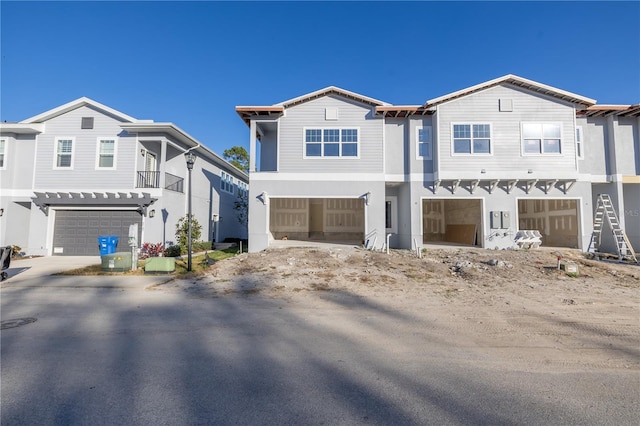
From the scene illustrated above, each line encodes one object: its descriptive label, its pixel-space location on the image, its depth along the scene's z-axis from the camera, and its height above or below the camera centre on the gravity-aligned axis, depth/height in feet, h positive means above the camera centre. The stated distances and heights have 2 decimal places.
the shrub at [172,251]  49.34 -3.96
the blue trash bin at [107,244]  44.86 -2.61
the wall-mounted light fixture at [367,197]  48.08 +4.96
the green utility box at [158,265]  34.30 -4.38
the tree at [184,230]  51.93 -0.57
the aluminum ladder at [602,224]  44.17 +0.88
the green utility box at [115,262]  34.94 -4.12
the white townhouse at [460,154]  47.19 +12.09
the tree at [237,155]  134.41 +32.56
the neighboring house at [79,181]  50.37 +7.75
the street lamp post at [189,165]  34.86 +7.57
